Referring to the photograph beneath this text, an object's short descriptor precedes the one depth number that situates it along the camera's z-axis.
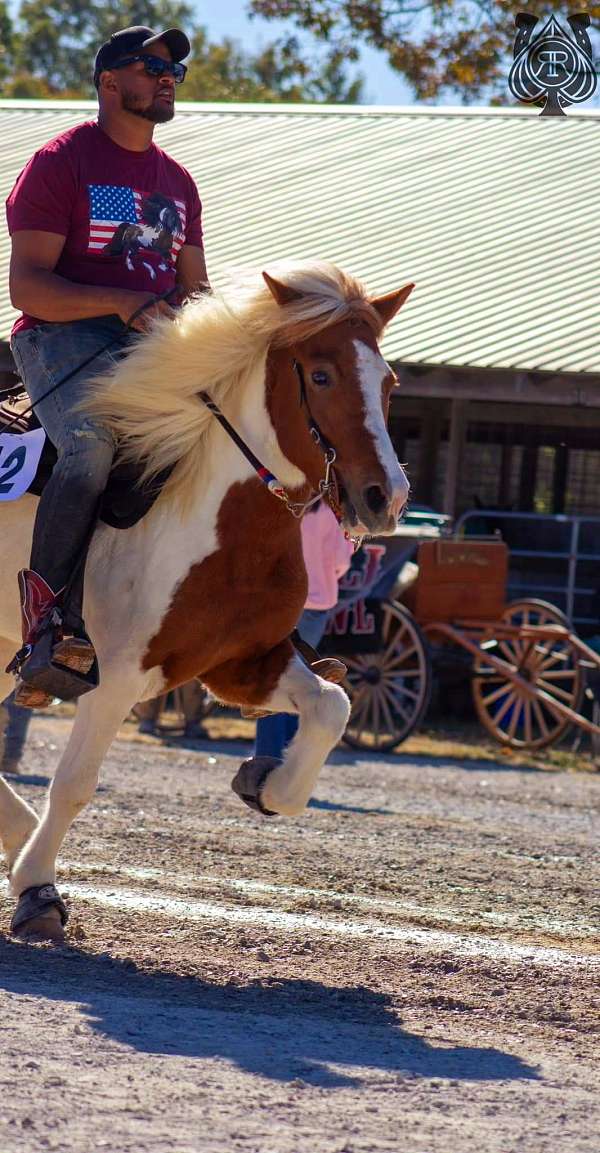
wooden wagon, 25.17
